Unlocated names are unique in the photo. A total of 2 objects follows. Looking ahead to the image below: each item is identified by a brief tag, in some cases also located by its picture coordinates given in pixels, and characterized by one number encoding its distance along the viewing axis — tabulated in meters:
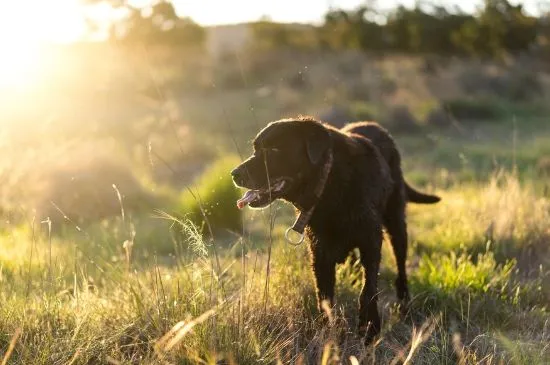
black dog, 4.18
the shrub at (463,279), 4.96
